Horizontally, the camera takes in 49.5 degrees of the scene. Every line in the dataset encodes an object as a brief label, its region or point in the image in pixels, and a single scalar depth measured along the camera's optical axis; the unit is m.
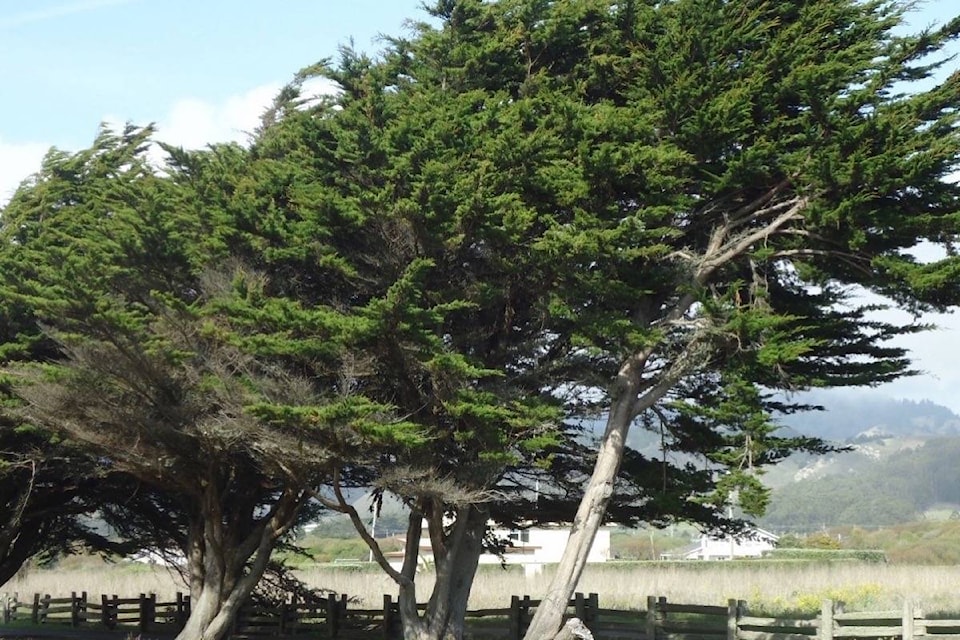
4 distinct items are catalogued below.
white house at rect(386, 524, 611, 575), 70.12
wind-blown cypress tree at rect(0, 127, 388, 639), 19.47
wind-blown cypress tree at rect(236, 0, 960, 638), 18.88
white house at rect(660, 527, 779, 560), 89.94
